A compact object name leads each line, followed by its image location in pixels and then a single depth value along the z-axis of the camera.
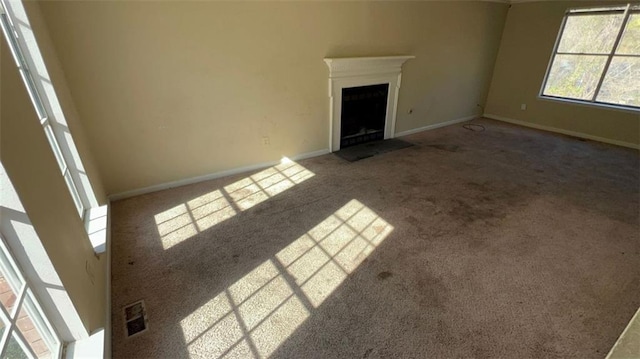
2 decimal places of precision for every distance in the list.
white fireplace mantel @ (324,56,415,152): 3.71
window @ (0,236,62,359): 0.87
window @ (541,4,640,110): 4.25
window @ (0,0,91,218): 1.63
